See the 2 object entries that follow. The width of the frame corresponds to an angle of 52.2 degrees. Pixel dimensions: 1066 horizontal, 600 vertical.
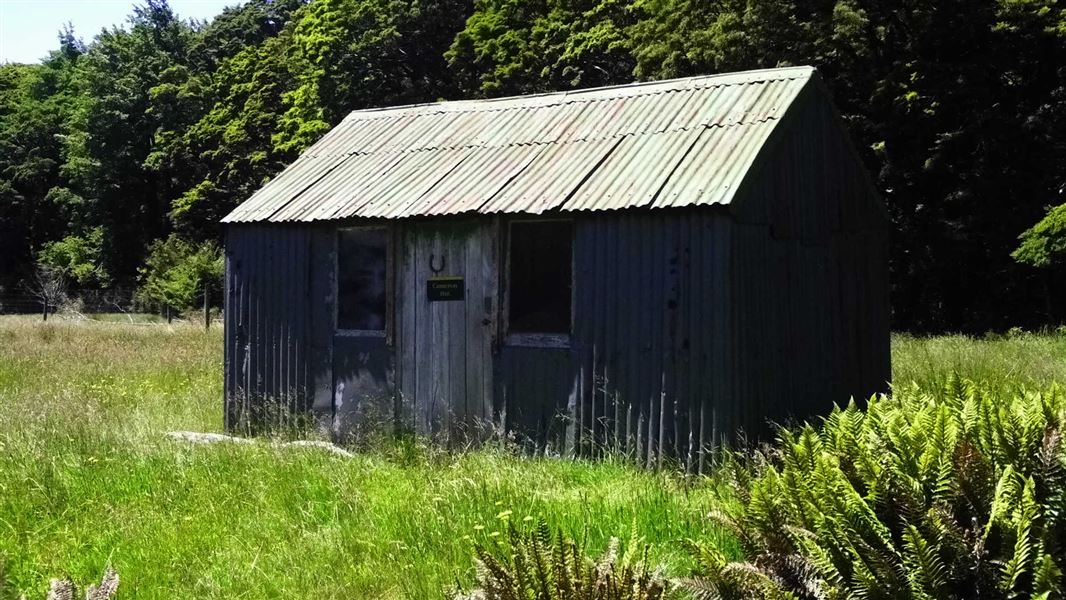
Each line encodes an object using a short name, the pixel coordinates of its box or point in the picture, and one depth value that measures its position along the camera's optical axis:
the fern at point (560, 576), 4.08
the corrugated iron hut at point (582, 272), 8.90
